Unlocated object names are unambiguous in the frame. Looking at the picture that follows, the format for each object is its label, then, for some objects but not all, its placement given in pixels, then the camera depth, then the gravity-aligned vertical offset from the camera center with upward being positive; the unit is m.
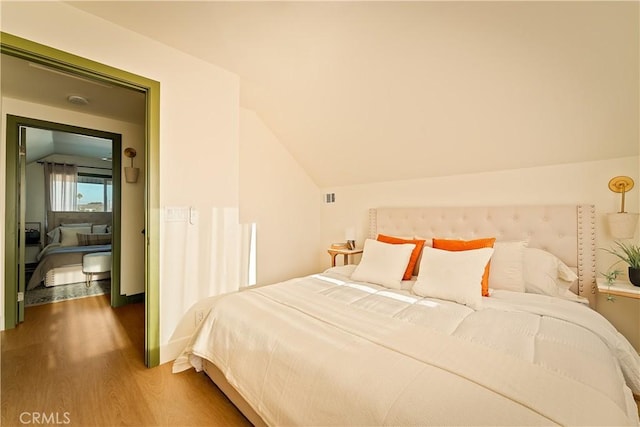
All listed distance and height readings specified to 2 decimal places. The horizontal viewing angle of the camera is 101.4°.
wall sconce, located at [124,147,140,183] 3.47 +0.51
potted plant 1.79 -0.33
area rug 3.49 -1.23
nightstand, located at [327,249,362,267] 3.33 -0.55
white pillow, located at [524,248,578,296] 2.04 -0.51
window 5.95 +0.38
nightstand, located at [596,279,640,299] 1.70 -0.53
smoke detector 2.77 +1.18
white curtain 5.43 +0.47
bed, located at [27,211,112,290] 4.03 -0.68
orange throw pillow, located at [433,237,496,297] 1.99 -0.31
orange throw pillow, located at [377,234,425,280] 2.47 -0.40
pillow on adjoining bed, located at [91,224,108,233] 5.71 -0.43
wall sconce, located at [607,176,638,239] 1.89 -0.05
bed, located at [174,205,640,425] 0.86 -0.62
